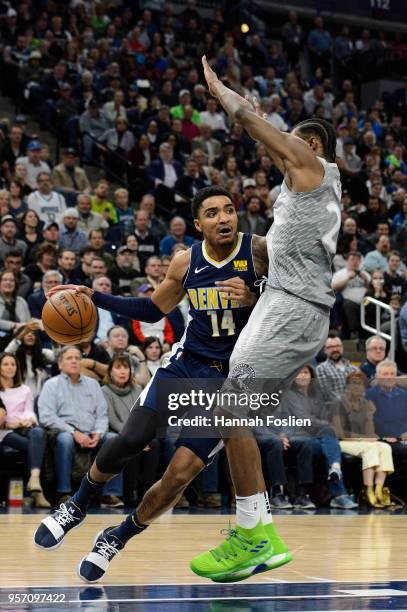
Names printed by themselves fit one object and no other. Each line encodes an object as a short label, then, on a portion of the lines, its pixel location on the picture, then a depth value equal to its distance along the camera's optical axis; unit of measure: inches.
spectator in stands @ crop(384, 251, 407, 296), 554.9
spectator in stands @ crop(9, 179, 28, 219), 523.8
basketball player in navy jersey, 206.4
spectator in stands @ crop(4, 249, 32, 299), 451.8
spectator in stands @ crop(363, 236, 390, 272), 588.7
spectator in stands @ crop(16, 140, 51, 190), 565.3
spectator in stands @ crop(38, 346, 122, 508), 394.9
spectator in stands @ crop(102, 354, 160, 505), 400.5
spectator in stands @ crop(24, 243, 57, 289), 468.4
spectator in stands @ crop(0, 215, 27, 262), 475.8
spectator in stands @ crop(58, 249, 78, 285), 459.2
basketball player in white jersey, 193.8
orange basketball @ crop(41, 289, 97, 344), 214.4
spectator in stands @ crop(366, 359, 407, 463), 440.1
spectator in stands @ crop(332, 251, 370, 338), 544.1
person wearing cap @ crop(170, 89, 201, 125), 709.9
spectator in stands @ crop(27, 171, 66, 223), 536.4
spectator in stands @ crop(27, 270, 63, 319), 439.5
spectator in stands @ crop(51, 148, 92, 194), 583.2
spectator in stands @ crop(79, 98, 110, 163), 646.5
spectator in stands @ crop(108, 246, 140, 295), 491.5
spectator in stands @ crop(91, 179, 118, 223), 565.9
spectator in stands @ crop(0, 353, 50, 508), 387.9
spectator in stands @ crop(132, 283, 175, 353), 465.7
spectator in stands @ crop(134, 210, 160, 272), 539.5
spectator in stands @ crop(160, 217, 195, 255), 549.3
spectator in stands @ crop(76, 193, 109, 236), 536.7
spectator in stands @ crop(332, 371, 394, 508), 426.3
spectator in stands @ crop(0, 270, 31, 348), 432.1
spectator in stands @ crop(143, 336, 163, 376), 435.8
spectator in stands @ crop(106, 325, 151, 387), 429.4
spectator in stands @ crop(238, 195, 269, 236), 582.2
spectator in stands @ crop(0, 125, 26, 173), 572.4
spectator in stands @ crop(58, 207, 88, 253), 509.7
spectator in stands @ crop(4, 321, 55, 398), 411.8
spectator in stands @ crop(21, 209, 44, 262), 495.5
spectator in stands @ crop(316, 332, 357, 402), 442.9
